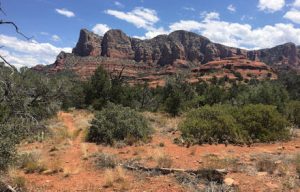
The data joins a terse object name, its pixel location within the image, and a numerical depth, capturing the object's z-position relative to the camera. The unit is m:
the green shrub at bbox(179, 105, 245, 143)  11.16
